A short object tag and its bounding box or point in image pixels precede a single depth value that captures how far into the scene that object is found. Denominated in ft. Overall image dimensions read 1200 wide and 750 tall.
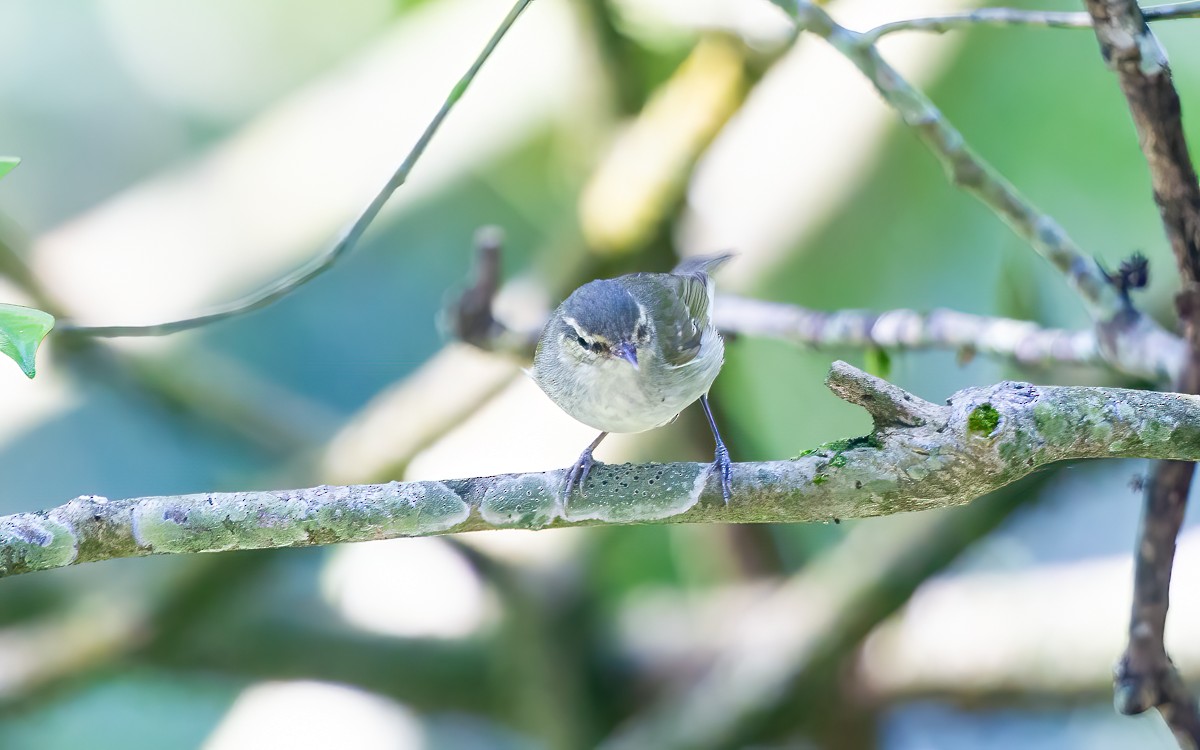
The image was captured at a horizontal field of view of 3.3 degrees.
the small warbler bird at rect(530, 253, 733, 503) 14.54
